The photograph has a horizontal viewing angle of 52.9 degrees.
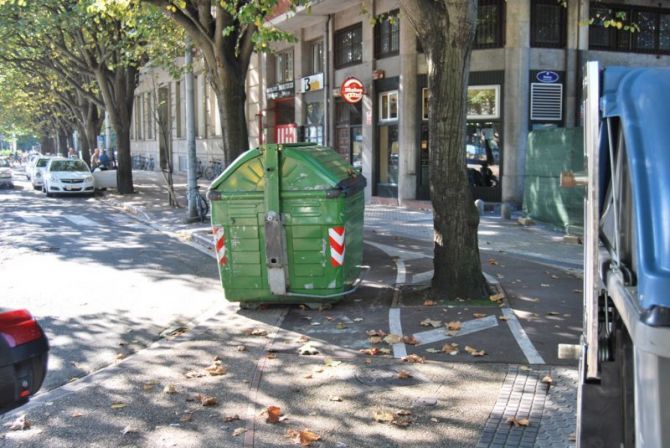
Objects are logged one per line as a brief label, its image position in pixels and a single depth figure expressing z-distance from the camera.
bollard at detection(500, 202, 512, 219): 16.12
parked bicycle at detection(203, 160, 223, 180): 33.04
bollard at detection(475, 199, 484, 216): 16.35
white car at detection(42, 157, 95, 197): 26.56
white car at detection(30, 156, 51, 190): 31.42
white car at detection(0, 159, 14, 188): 32.97
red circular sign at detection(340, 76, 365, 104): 20.44
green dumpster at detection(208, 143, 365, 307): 7.82
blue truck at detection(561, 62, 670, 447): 2.09
